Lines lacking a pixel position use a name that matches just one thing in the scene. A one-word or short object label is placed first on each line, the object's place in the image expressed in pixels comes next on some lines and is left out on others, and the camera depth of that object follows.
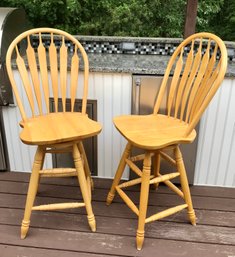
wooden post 1.86
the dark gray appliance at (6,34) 1.73
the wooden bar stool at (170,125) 1.33
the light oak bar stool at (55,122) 1.38
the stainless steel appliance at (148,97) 1.70
